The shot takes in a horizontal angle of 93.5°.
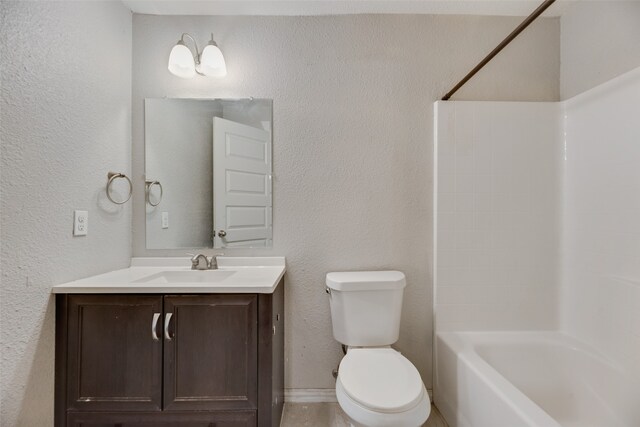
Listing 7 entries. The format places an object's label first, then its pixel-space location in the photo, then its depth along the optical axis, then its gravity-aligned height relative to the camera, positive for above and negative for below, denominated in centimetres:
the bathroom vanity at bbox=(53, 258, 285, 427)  127 -62
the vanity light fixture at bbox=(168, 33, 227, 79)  166 +84
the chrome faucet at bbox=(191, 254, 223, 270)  171 -29
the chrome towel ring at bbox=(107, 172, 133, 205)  158 +17
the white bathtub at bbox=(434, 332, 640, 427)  125 -79
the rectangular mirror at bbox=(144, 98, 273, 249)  179 +23
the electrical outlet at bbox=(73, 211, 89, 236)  137 -6
